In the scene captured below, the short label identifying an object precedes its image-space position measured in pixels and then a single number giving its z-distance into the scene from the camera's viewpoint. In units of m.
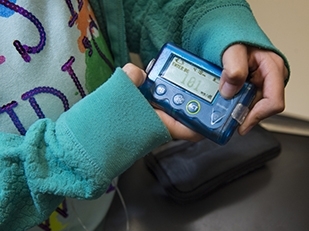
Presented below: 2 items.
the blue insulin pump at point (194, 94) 0.37
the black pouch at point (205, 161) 0.53
